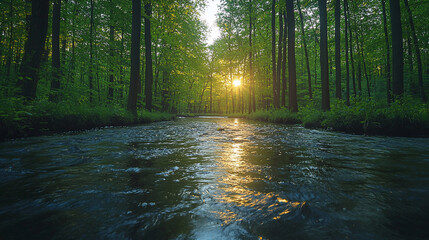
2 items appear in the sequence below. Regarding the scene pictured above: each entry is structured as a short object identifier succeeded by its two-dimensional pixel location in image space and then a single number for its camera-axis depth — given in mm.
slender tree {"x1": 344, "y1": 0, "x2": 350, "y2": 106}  17512
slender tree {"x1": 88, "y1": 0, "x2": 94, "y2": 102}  13570
